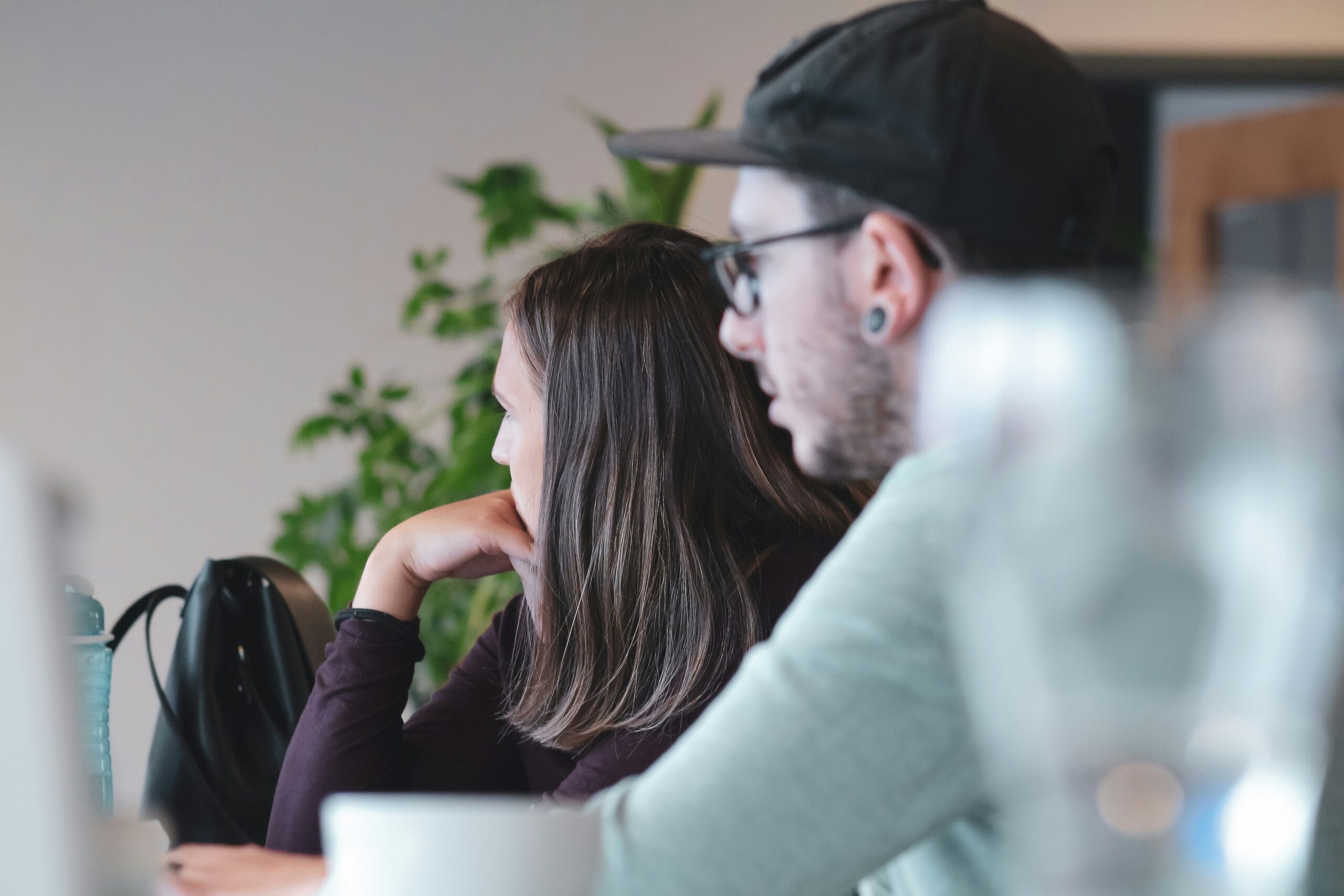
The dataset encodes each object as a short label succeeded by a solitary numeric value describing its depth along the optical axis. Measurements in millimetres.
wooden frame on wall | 5342
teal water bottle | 2270
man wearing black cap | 1900
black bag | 2478
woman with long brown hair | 2489
